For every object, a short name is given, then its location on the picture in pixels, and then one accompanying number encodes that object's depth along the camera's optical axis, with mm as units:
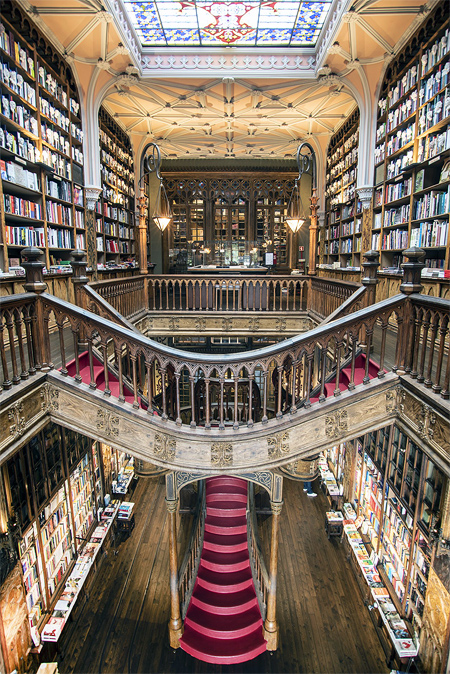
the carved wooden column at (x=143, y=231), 6785
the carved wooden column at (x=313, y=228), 6723
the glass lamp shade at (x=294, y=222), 6809
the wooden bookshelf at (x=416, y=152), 4488
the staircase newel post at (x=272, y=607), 3945
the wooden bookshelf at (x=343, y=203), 7961
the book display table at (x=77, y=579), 3846
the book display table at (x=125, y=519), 5875
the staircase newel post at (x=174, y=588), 3954
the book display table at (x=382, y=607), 3590
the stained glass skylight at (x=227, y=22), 6012
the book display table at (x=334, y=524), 5824
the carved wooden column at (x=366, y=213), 6871
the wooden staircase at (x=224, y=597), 4098
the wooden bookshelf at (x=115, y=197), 8133
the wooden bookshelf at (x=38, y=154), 4461
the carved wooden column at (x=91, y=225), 6902
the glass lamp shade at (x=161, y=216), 6854
